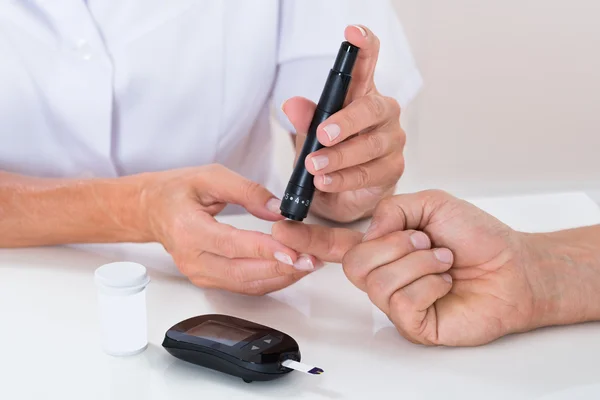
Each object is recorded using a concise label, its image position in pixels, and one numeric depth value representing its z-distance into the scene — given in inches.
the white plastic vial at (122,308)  31.9
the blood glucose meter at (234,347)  30.7
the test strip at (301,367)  30.8
